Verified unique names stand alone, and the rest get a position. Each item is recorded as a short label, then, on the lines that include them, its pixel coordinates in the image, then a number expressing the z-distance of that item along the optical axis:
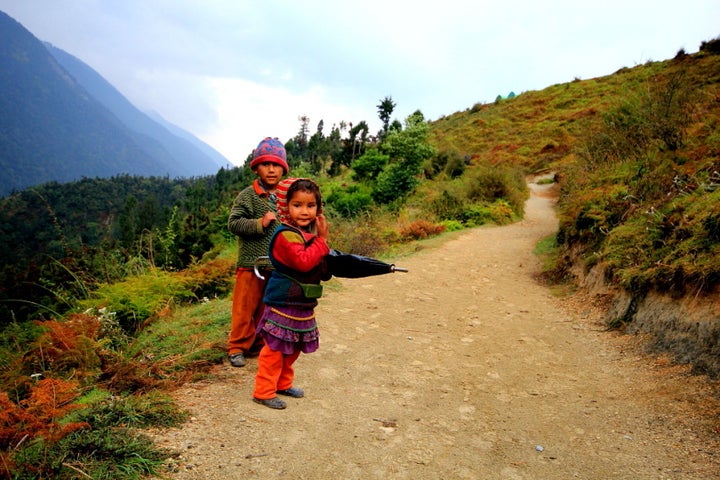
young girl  2.83
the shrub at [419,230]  11.96
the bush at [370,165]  19.08
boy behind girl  3.62
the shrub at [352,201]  15.77
